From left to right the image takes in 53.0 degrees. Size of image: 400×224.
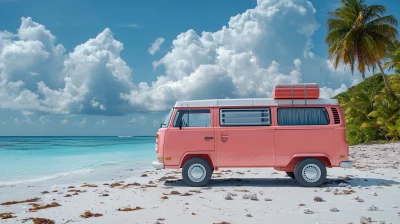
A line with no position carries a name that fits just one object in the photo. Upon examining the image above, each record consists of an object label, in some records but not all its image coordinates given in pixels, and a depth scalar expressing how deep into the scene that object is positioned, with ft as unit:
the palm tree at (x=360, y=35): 96.27
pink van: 34.37
